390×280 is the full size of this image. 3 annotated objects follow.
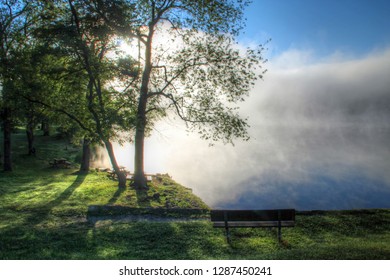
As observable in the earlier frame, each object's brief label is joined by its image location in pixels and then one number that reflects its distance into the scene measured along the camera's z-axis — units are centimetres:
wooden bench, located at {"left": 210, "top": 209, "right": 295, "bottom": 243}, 1011
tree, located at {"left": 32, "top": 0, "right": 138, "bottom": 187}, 1647
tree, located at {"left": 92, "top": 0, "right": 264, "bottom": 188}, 1888
